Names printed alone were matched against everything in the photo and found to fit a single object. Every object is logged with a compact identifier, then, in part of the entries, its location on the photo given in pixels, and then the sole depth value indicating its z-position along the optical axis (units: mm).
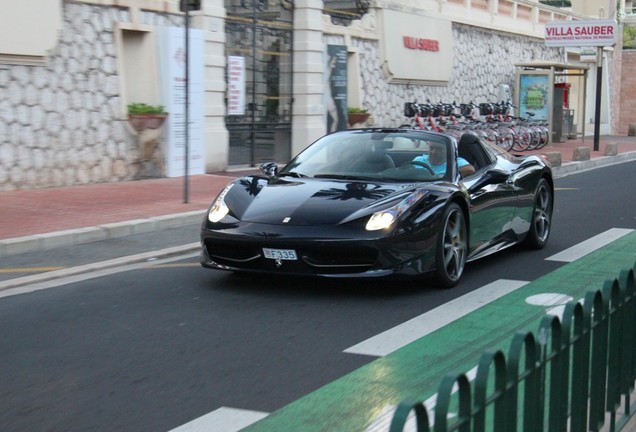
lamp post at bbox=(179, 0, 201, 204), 13859
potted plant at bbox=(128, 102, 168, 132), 17766
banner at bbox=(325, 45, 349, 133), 24250
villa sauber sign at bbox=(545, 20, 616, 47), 31906
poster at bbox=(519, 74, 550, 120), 33406
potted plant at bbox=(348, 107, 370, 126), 25375
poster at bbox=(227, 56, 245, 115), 21094
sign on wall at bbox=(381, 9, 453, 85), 28078
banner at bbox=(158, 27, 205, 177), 18641
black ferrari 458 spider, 7672
